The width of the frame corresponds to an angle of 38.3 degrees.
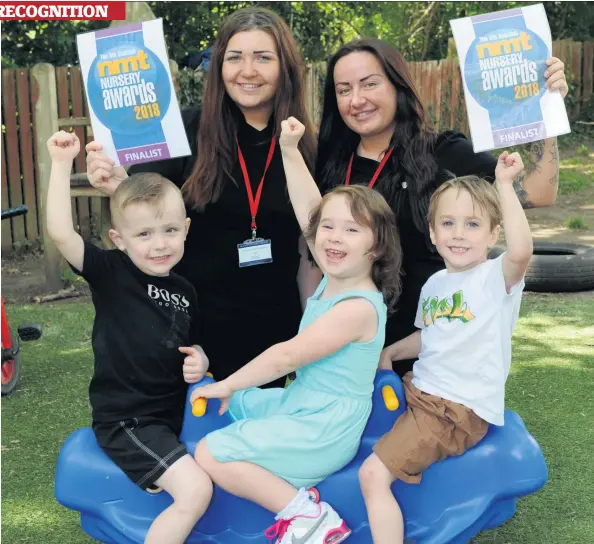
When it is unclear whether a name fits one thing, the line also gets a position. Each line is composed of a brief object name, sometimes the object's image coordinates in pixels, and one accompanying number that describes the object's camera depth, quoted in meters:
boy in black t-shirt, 2.30
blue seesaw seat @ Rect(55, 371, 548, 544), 2.38
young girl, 2.26
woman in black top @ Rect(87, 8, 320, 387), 2.74
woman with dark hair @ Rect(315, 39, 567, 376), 2.67
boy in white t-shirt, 2.29
